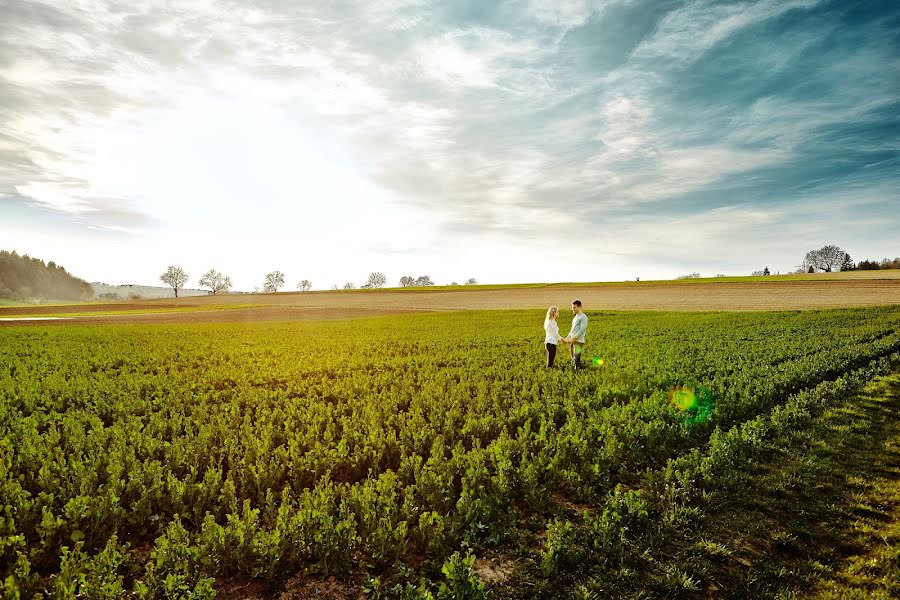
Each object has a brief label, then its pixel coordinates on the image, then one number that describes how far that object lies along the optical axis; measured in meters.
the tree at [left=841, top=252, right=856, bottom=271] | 125.16
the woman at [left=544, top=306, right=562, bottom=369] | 17.20
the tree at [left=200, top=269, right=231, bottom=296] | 187.69
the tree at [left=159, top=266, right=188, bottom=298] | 174.44
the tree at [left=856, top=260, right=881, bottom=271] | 120.64
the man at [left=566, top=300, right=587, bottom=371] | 17.25
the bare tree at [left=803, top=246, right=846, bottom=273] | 153.25
